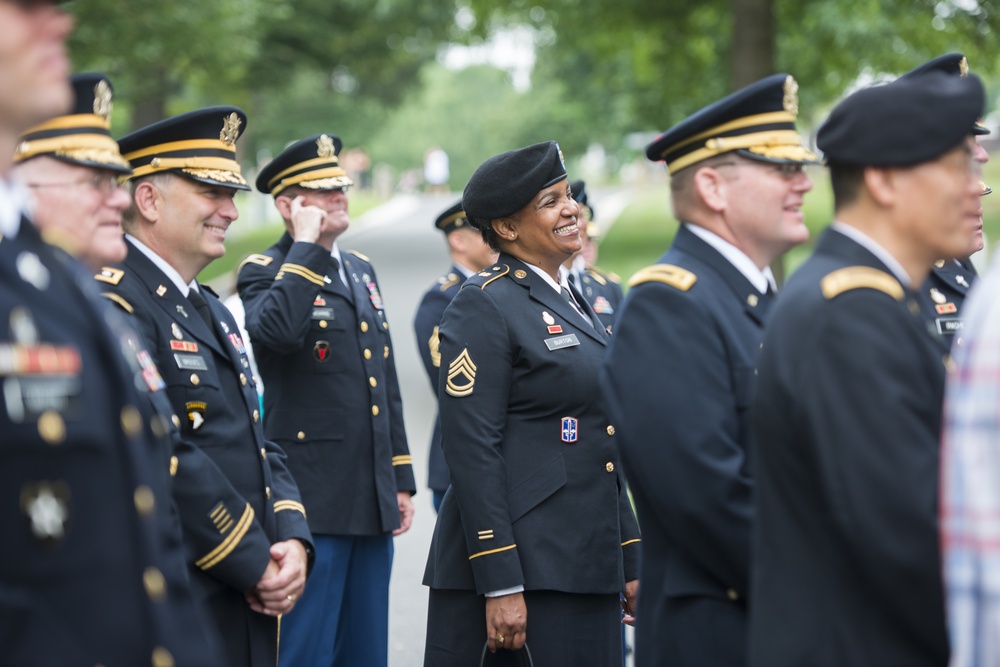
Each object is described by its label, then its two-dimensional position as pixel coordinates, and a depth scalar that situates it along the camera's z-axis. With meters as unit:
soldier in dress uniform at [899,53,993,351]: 4.89
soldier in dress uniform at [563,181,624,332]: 7.46
